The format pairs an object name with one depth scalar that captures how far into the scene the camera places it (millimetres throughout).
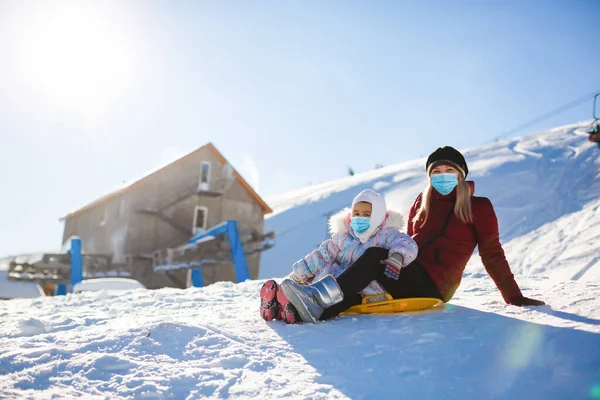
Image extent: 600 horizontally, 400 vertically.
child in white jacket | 3186
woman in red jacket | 3105
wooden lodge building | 17766
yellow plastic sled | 3297
